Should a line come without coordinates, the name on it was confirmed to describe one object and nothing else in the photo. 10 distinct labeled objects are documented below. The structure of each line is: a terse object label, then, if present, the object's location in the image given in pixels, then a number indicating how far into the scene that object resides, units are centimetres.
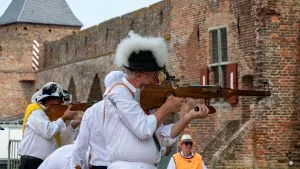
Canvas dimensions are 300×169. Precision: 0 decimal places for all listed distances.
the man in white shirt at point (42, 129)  899
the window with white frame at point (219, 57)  1970
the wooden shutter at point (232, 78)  1891
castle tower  4169
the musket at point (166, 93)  596
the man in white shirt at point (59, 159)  791
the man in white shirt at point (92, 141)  641
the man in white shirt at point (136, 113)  583
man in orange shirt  1286
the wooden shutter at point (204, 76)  2014
